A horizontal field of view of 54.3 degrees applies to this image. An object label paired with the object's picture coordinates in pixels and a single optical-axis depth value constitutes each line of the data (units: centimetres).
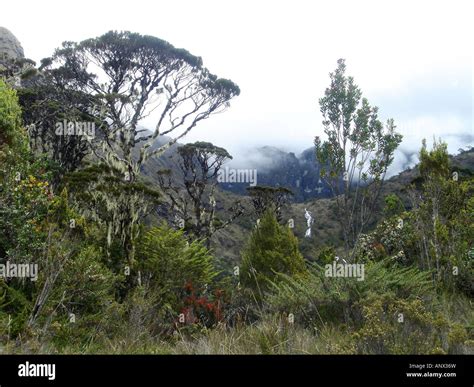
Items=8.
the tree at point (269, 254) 1324
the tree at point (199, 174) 2298
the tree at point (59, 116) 1906
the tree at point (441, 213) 1130
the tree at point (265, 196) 2698
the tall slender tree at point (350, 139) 895
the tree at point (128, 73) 1906
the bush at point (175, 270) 1046
